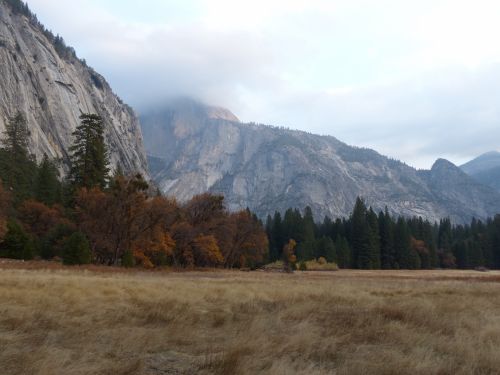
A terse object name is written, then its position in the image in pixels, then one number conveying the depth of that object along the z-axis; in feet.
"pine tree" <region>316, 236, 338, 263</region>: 335.88
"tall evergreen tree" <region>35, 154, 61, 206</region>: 243.81
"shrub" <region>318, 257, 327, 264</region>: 309.32
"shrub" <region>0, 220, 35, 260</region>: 144.97
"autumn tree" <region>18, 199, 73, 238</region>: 198.70
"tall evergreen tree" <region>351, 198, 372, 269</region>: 346.97
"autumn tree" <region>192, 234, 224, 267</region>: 208.74
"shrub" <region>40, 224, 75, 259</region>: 169.27
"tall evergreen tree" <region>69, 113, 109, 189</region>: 213.25
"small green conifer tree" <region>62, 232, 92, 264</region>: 134.72
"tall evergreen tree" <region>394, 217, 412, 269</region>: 358.84
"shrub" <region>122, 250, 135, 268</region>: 155.43
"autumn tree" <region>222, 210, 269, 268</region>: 245.65
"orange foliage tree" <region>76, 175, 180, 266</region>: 172.07
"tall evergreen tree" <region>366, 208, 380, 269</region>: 346.46
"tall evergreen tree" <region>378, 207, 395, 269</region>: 362.57
